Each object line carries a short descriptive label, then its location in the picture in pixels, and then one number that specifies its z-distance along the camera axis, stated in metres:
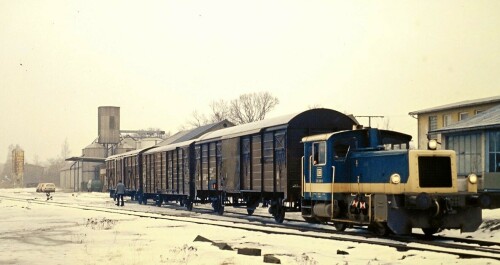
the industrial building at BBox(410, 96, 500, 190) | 31.84
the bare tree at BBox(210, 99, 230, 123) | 106.62
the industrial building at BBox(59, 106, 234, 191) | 84.19
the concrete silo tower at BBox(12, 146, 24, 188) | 118.44
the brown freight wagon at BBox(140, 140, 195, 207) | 32.03
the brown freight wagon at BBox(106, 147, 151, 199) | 43.25
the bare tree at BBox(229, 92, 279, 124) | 100.74
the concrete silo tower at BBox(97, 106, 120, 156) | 90.38
